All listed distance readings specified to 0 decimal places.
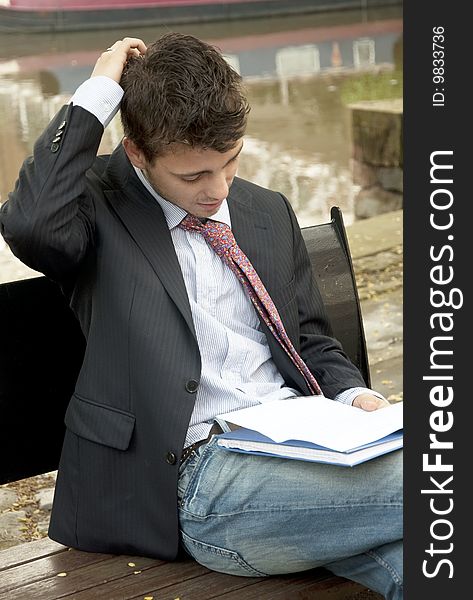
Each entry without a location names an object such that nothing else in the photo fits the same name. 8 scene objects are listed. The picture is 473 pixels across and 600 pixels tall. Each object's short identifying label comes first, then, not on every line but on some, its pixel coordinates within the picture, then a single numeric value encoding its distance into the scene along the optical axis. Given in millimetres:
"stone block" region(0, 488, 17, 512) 3289
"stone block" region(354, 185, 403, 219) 7156
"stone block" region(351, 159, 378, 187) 7277
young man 1918
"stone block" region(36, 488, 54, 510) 3226
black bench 2012
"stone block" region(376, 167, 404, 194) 7137
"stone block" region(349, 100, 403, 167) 7066
